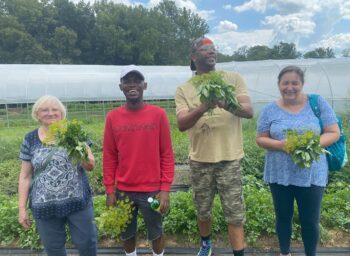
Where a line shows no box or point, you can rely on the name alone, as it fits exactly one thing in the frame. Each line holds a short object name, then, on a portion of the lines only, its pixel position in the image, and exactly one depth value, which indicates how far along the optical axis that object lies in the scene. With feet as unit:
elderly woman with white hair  8.26
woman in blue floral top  8.71
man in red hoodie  8.86
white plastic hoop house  38.06
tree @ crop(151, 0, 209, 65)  162.09
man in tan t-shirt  9.09
